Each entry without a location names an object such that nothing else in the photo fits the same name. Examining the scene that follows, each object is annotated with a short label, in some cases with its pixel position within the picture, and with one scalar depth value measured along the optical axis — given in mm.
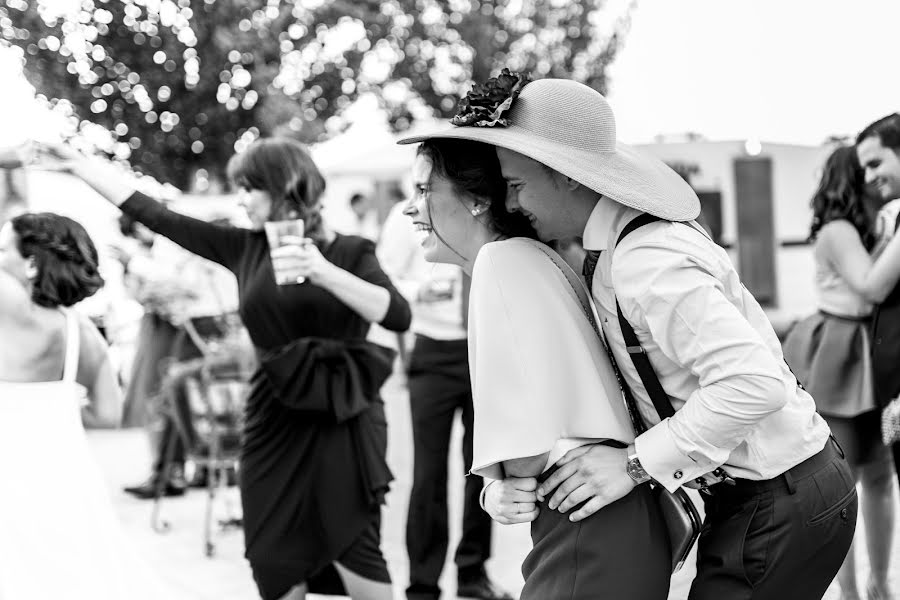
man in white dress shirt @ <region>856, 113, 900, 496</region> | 3410
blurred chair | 5789
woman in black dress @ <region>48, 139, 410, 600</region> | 3352
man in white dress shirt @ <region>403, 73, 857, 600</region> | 1658
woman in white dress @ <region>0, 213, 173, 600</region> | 3246
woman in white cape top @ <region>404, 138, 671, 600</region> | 1732
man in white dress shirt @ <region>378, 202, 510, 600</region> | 4375
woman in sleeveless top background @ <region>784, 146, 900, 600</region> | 3730
